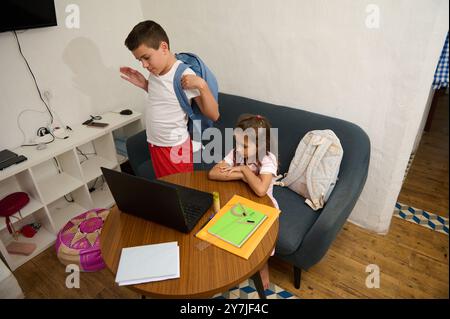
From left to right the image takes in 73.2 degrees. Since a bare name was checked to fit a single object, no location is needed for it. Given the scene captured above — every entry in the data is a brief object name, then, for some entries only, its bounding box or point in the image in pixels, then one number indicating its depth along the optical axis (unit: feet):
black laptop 3.89
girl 5.25
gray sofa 5.34
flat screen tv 6.17
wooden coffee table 3.59
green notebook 4.16
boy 5.16
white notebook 3.70
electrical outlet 7.50
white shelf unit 6.91
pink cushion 6.68
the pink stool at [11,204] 6.59
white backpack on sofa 6.02
